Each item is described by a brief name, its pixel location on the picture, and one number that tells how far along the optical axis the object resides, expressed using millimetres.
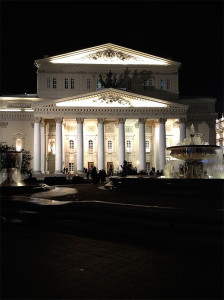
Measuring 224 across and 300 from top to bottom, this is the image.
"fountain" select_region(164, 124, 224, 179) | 14469
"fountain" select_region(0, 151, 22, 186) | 14097
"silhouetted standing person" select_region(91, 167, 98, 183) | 22603
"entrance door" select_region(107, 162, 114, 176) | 47312
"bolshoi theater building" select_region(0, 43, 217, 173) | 41219
